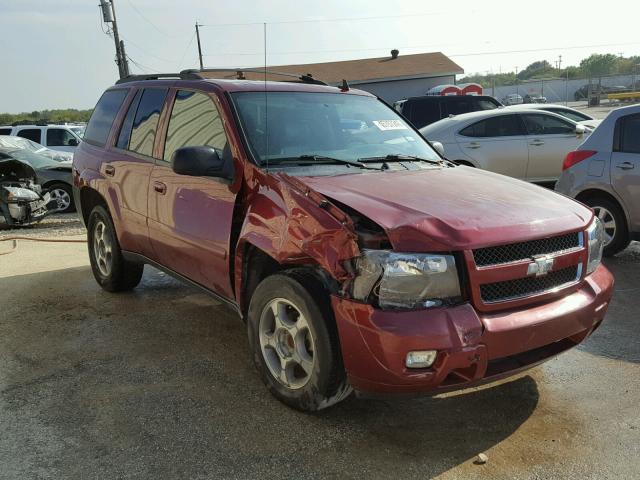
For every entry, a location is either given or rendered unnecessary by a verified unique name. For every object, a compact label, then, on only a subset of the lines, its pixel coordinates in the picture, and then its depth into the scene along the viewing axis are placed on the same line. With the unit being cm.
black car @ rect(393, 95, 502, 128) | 1414
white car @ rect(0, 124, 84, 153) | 1505
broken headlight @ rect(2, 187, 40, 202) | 998
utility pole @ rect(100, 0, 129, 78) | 2966
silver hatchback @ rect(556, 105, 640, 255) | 618
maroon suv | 275
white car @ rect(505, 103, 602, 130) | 1202
